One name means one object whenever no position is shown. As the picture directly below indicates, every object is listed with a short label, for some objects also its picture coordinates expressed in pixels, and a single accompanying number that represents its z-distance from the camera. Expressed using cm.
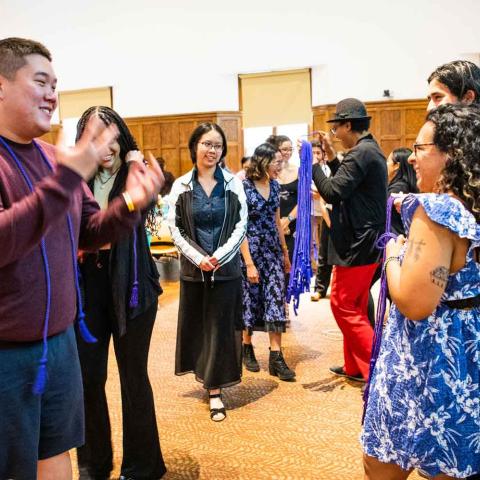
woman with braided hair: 227
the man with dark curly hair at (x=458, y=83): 216
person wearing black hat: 330
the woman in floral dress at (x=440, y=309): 144
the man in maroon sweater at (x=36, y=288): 141
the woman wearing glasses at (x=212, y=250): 315
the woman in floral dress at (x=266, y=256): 384
